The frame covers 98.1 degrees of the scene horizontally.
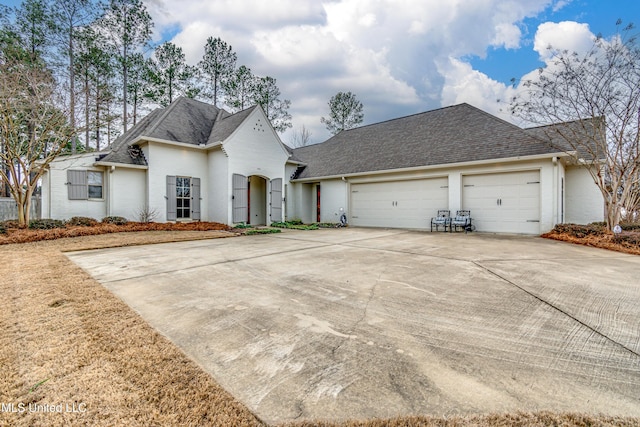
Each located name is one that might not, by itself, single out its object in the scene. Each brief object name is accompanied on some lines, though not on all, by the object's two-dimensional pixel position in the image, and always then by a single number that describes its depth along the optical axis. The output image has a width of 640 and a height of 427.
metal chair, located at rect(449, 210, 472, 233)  10.42
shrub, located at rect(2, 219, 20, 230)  8.89
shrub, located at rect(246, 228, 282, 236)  10.46
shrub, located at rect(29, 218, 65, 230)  9.02
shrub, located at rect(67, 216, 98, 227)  9.91
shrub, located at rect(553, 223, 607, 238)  7.98
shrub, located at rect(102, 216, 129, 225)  10.63
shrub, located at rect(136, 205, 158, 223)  11.50
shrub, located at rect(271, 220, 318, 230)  12.67
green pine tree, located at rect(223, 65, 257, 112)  20.82
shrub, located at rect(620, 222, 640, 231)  8.57
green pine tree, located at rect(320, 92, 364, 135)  25.27
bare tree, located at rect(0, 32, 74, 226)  8.97
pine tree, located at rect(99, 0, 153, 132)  15.87
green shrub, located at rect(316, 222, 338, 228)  13.66
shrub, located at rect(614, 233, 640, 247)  6.75
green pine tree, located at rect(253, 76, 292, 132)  22.27
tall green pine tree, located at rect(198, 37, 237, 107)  19.84
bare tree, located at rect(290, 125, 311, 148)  32.88
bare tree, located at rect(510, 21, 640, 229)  8.27
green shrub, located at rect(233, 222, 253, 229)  12.12
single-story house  10.05
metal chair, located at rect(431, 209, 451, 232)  10.79
